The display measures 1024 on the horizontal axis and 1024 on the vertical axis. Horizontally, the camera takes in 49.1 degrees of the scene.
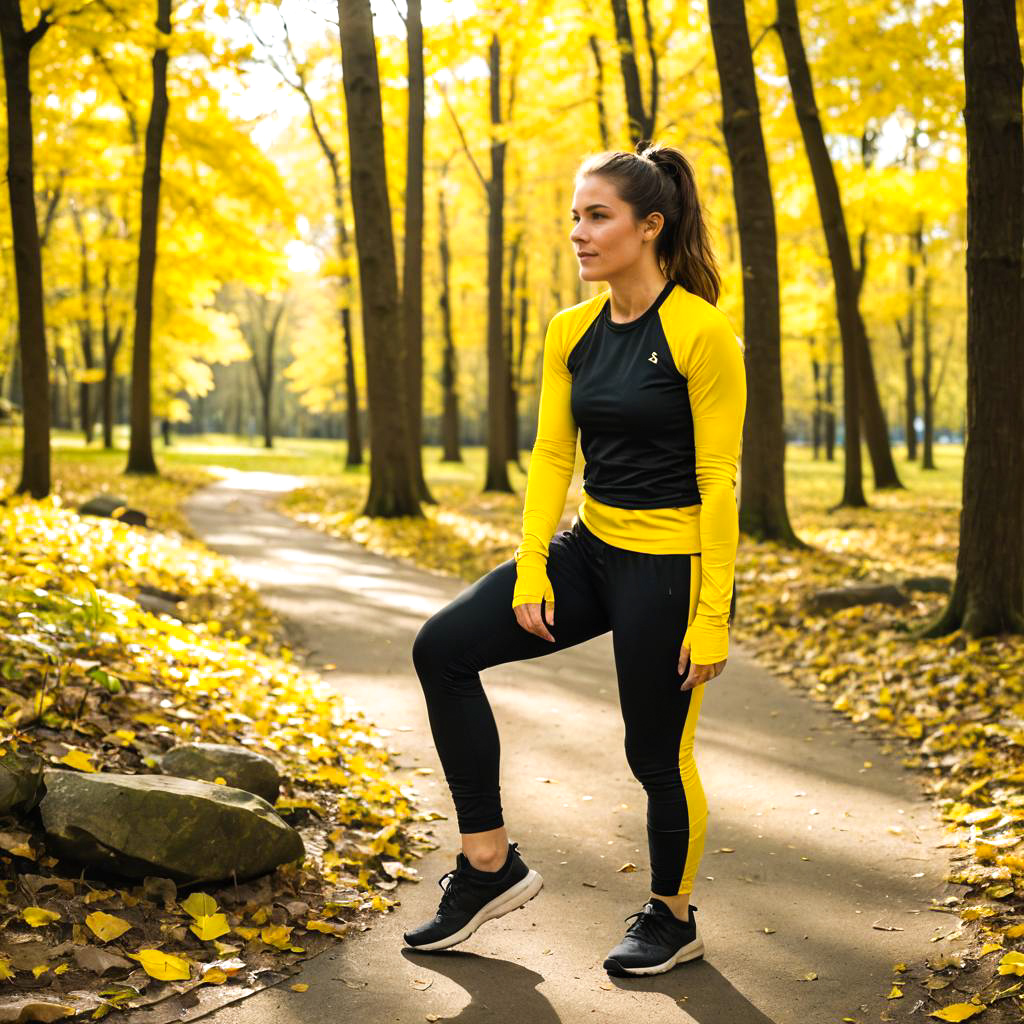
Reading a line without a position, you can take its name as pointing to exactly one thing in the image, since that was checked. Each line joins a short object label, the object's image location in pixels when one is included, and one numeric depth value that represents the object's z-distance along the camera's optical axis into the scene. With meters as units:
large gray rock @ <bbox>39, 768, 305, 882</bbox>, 3.68
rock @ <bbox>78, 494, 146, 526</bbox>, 12.95
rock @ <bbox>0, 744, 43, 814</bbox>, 3.75
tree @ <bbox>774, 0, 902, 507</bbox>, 14.47
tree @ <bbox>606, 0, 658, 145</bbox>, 14.65
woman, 3.20
